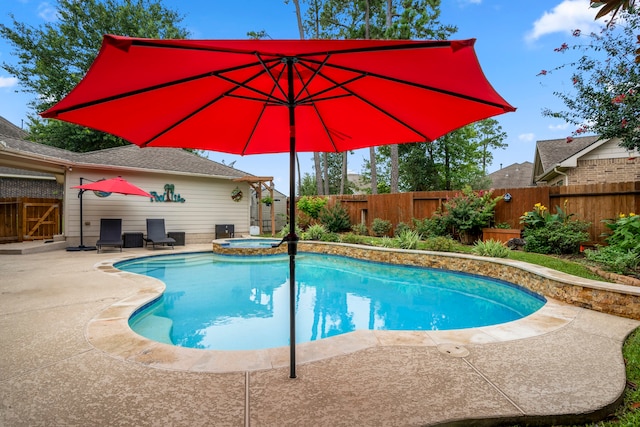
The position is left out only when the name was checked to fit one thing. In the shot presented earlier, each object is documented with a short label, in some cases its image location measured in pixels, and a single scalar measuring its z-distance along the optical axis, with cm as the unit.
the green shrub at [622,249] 545
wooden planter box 930
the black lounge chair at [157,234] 1148
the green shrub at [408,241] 951
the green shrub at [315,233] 1257
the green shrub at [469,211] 1006
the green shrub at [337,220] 1427
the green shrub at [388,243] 1000
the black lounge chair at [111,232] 1057
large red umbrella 175
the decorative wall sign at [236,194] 1487
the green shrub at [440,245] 896
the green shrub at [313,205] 1501
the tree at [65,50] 1847
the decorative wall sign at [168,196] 1294
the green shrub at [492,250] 756
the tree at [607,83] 689
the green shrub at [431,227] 1091
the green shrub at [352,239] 1145
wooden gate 1218
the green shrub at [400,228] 1195
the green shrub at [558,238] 773
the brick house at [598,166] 1141
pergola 1424
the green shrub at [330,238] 1208
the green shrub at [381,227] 1284
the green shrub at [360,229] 1355
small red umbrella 1007
